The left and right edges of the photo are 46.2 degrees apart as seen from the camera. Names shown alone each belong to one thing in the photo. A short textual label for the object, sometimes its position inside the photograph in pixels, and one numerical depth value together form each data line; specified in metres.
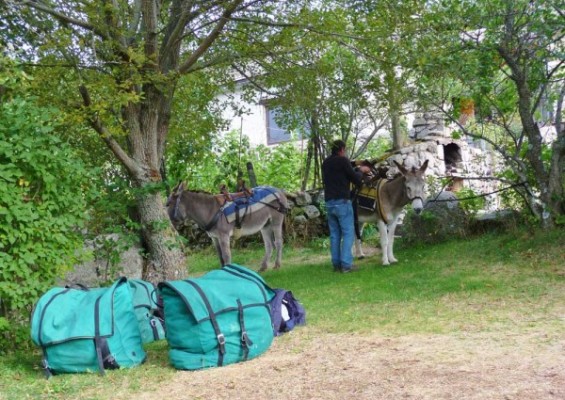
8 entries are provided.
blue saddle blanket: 12.27
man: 11.34
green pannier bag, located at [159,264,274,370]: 6.10
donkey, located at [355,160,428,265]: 11.53
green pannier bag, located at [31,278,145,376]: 6.14
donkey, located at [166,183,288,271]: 11.96
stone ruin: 15.58
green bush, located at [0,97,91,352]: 6.74
